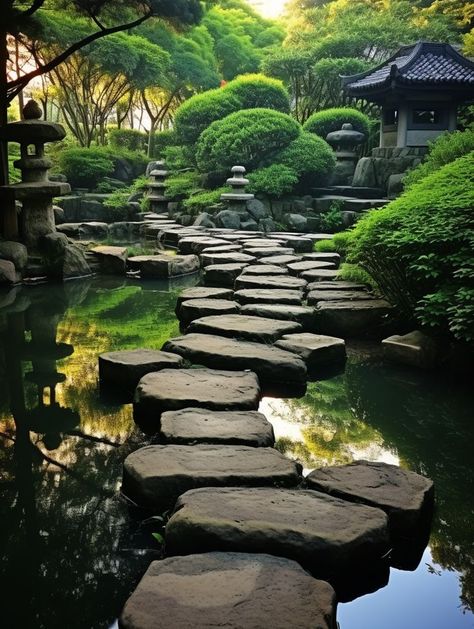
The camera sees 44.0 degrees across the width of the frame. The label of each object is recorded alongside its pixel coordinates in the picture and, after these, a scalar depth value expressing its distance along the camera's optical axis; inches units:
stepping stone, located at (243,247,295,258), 358.0
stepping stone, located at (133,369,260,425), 136.3
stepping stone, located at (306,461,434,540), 95.0
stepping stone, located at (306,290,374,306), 229.3
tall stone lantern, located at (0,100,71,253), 348.5
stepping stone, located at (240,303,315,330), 209.6
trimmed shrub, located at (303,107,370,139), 772.6
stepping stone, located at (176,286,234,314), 239.9
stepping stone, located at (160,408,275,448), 117.8
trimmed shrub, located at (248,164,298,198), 595.8
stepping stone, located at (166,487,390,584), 83.7
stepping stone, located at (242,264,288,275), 287.3
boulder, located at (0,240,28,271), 336.8
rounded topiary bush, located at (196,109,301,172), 627.8
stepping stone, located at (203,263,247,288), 295.3
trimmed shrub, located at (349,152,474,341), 174.2
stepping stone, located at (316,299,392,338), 215.0
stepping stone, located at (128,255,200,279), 352.2
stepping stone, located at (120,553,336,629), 68.1
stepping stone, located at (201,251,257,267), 332.5
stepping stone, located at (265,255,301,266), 323.0
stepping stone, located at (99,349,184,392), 162.1
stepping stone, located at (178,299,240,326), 218.7
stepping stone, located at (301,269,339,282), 279.6
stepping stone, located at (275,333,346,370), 180.1
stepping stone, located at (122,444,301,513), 101.8
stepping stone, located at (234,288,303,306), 228.8
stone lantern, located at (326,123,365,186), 700.7
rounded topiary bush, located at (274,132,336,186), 632.4
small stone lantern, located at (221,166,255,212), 567.5
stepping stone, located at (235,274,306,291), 255.4
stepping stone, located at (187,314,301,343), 187.0
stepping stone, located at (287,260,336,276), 298.1
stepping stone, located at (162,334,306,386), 165.2
